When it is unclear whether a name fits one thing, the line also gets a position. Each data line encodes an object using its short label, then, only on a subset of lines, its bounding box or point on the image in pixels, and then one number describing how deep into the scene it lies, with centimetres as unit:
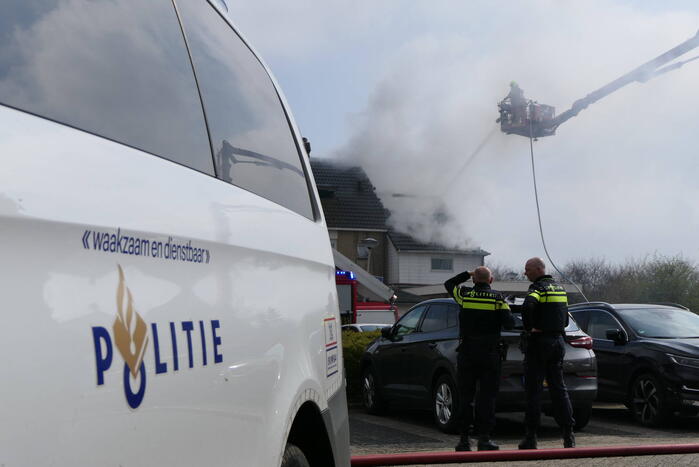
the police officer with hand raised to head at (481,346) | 926
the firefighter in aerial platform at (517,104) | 4581
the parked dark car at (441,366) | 1086
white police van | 149
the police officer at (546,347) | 938
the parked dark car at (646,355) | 1200
